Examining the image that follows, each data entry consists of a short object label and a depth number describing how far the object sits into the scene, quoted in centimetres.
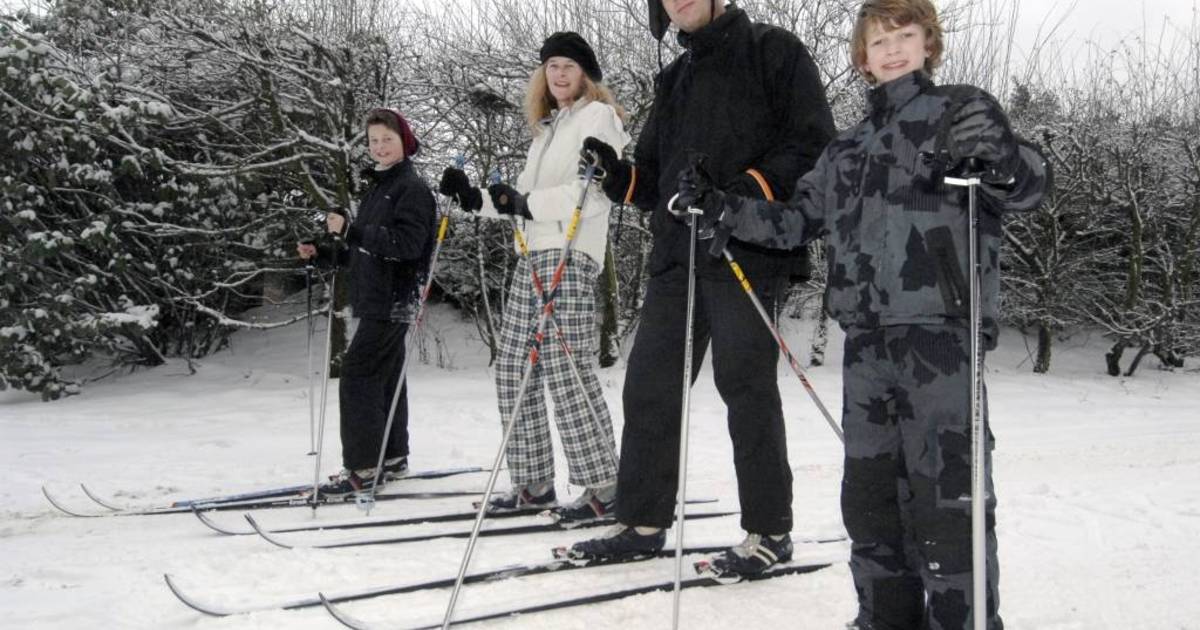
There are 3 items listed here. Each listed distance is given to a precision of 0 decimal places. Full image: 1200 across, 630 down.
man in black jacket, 250
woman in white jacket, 327
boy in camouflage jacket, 184
